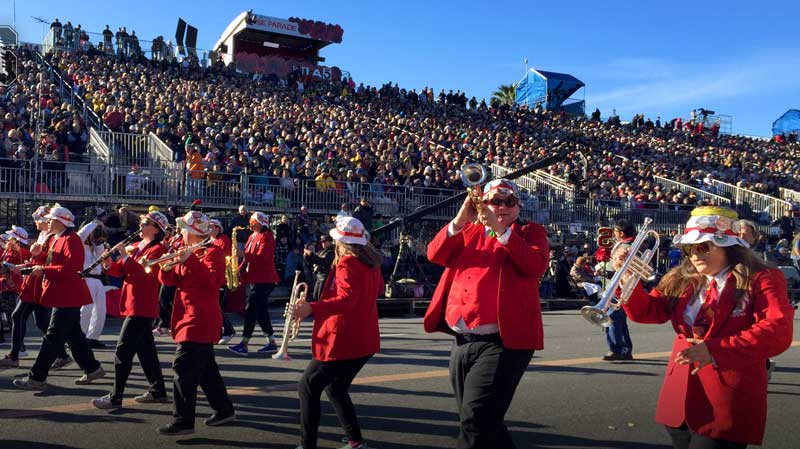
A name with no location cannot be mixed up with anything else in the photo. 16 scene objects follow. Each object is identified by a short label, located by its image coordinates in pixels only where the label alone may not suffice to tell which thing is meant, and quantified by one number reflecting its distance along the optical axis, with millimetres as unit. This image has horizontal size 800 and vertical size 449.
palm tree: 59794
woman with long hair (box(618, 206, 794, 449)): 3539
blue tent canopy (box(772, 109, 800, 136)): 51266
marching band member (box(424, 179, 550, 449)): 4262
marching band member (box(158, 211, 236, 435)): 5871
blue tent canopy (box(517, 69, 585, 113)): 50000
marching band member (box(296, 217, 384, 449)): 5242
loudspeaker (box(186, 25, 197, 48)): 39488
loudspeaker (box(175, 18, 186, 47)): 39038
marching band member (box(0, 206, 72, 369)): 8273
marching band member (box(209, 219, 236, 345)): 9266
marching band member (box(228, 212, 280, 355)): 10359
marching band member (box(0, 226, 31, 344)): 9992
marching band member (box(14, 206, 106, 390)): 7453
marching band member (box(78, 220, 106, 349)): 10219
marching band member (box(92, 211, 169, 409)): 6672
